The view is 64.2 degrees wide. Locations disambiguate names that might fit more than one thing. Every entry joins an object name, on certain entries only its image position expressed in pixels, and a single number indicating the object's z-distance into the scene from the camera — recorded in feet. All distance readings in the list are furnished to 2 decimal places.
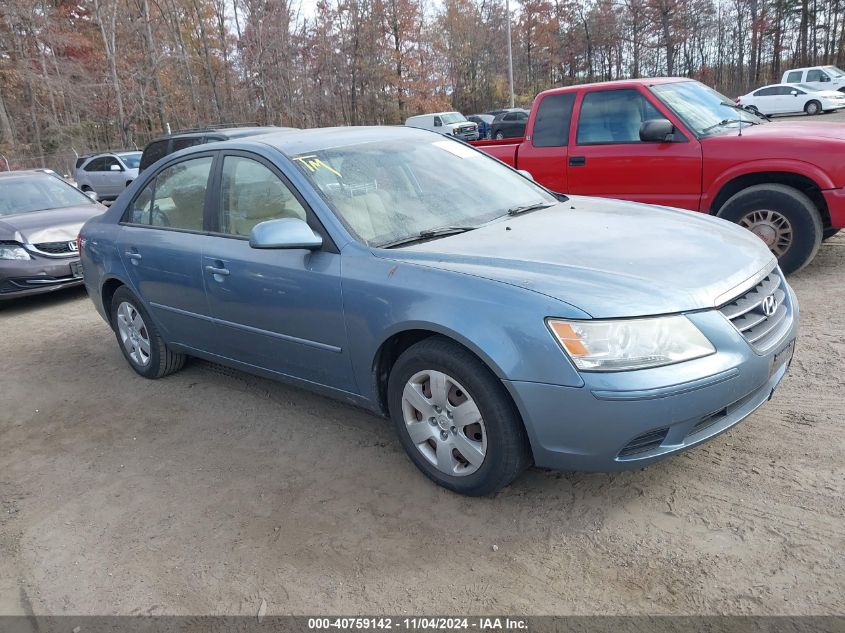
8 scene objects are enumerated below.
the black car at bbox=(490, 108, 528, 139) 76.74
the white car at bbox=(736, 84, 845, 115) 88.48
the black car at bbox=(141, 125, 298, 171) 34.53
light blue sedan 8.63
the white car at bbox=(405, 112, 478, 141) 91.86
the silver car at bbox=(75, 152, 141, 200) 62.13
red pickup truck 18.58
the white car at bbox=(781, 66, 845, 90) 96.94
